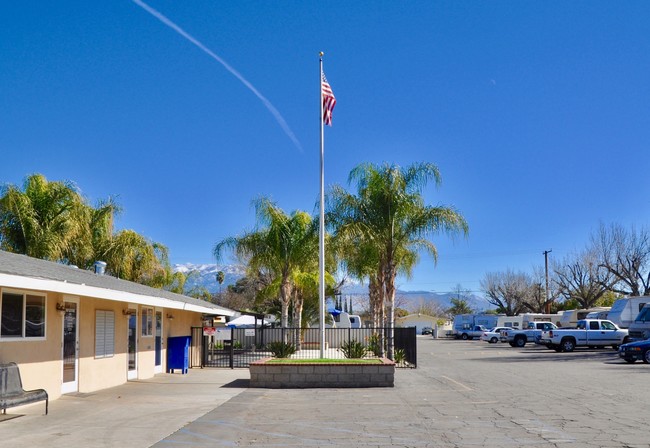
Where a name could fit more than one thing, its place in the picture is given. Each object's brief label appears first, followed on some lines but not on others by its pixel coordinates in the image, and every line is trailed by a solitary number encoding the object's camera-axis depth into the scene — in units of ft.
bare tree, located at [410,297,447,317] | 474.90
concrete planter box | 63.41
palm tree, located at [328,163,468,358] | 93.81
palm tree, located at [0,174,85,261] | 96.84
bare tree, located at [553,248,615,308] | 213.87
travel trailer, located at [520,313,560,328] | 205.77
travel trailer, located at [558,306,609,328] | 176.71
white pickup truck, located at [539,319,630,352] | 132.36
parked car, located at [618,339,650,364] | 94.94
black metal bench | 39.17
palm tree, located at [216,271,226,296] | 363.62
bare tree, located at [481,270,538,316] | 303.27
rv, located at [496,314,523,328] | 216.95
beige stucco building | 44.19
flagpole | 69.10
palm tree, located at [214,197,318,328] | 114.32
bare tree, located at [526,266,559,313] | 280.59
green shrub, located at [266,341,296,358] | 86.84
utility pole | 247.09
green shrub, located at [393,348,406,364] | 89.45
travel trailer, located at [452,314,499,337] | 240.73
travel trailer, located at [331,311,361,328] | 182.41
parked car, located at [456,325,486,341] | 230.68
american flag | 74.59
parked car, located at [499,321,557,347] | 165.75
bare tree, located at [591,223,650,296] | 182.19
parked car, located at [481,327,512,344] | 195.11
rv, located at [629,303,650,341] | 113.70
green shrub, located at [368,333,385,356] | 91.15
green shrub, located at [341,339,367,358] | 83.87
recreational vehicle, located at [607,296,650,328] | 136.67
